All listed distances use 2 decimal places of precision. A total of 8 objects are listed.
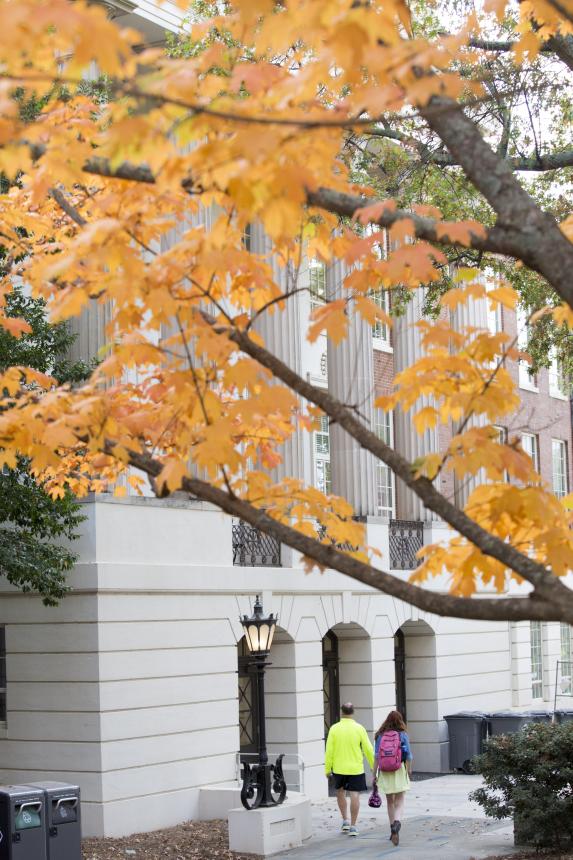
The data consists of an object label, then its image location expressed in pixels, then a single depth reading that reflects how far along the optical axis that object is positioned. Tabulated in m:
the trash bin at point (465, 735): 27.98
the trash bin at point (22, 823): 14.41
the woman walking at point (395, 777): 18.47
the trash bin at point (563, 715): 27.64
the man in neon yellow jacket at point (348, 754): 19.02
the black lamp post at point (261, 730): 18.03
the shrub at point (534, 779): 16.11
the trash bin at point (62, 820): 14.89
